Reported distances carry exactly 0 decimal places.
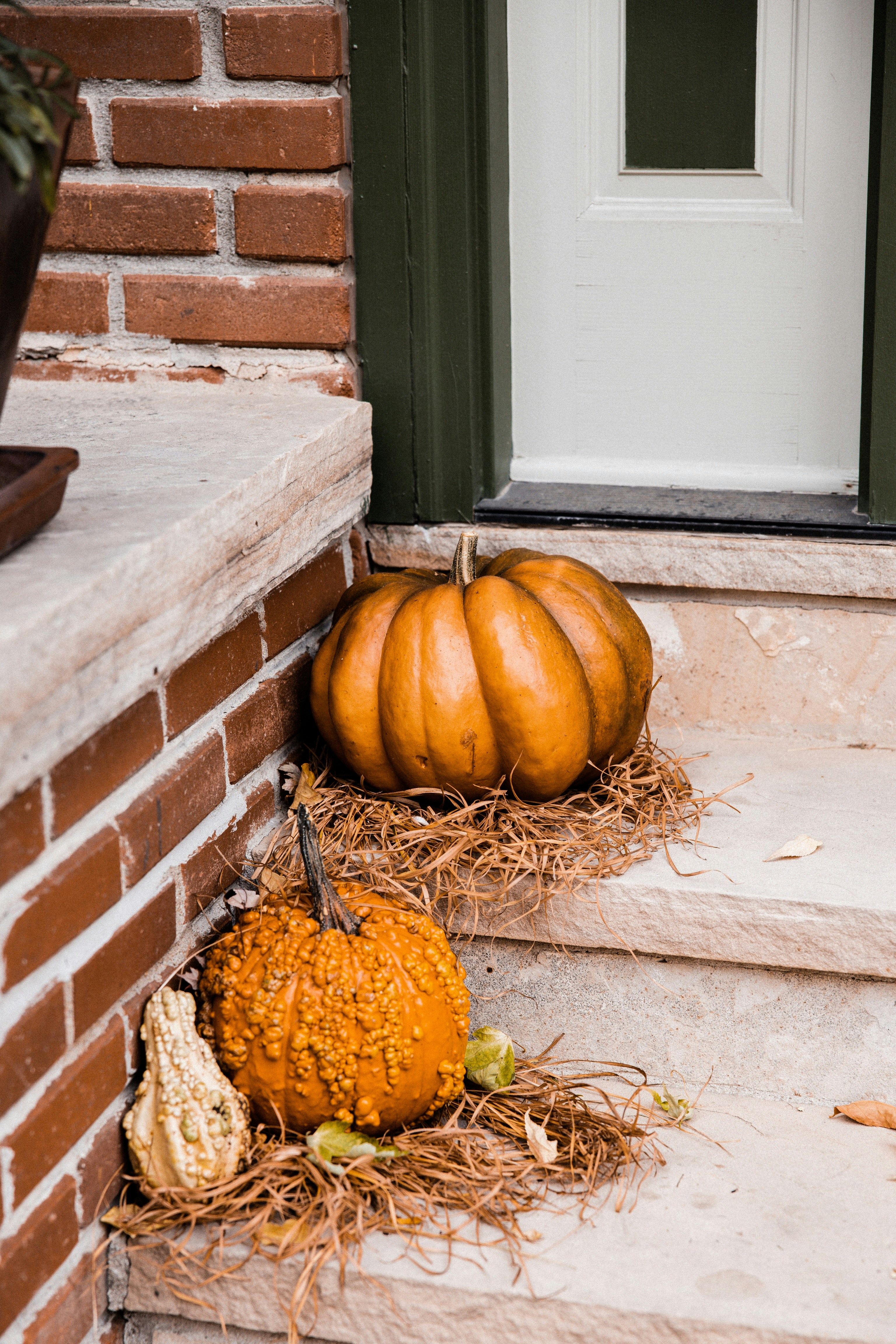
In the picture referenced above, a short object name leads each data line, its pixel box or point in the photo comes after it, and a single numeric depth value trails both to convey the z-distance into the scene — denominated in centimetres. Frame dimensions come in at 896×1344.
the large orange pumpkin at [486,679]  261
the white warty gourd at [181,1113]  245
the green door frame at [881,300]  269
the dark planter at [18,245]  228
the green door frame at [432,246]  273
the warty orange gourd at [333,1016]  247
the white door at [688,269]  280
